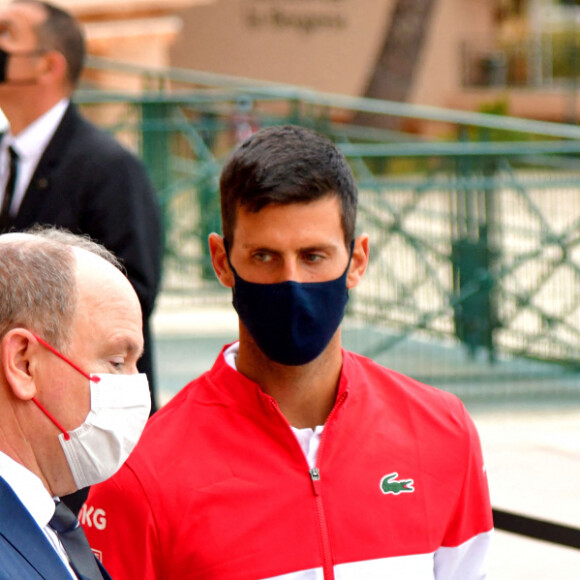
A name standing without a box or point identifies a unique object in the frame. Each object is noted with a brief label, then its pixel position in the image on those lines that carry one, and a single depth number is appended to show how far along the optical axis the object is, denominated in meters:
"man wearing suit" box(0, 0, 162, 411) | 7.41
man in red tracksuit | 4.48
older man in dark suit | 3.64
